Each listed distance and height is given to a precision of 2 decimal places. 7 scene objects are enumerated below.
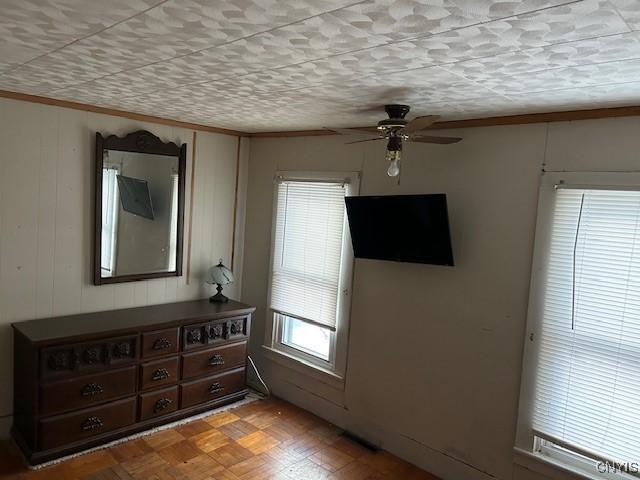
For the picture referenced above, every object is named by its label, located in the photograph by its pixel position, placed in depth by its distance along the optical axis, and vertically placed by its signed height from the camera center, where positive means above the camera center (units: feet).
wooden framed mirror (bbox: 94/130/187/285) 11.40 -0.30
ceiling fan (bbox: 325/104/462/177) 8.00 +1.27
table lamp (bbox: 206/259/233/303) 13.21 -2.09
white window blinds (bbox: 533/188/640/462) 7.83 -1.73
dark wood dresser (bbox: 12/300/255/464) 9.73 -3.91
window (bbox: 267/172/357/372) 12.03 -1.61
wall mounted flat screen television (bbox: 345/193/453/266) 9.43 -0.32
